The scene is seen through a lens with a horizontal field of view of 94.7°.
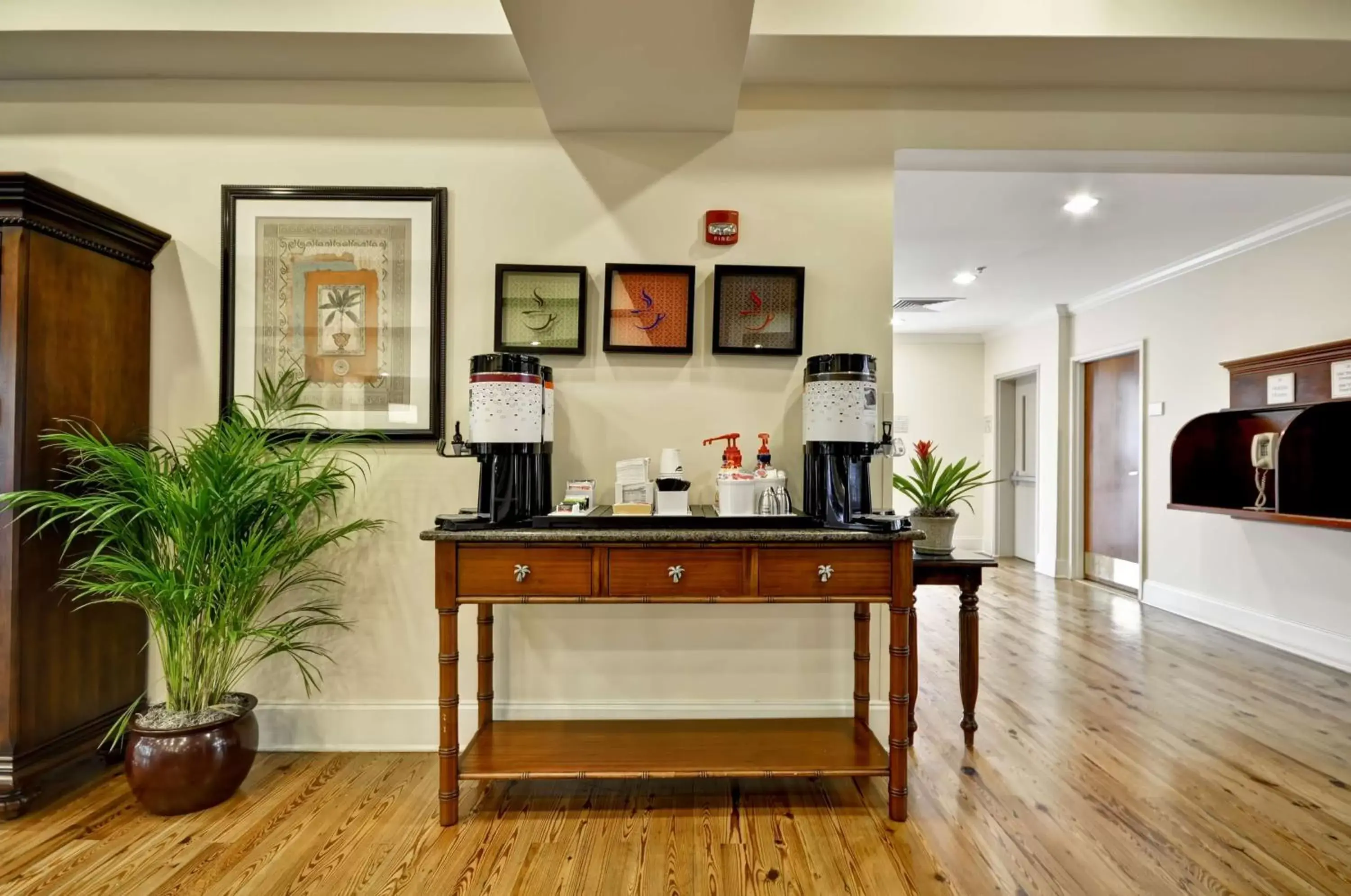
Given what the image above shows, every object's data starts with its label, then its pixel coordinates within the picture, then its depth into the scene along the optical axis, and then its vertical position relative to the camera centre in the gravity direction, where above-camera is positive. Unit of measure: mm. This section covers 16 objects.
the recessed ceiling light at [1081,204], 3248 +1328
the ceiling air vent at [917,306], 5520 +1336
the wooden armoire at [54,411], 1795 +123
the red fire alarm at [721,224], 2273 +834
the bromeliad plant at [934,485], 2357 -125
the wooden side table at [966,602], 2283 -560
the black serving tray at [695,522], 1836 -209
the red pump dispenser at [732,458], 2012 -18
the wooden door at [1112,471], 4793 -137
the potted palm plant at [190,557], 1787 -325
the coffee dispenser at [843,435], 1932 +55
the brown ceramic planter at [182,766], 1778 -912
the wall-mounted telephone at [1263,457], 3307 -14
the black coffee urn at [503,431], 1917 +64
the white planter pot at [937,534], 2377 -311
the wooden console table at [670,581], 1770 -371
